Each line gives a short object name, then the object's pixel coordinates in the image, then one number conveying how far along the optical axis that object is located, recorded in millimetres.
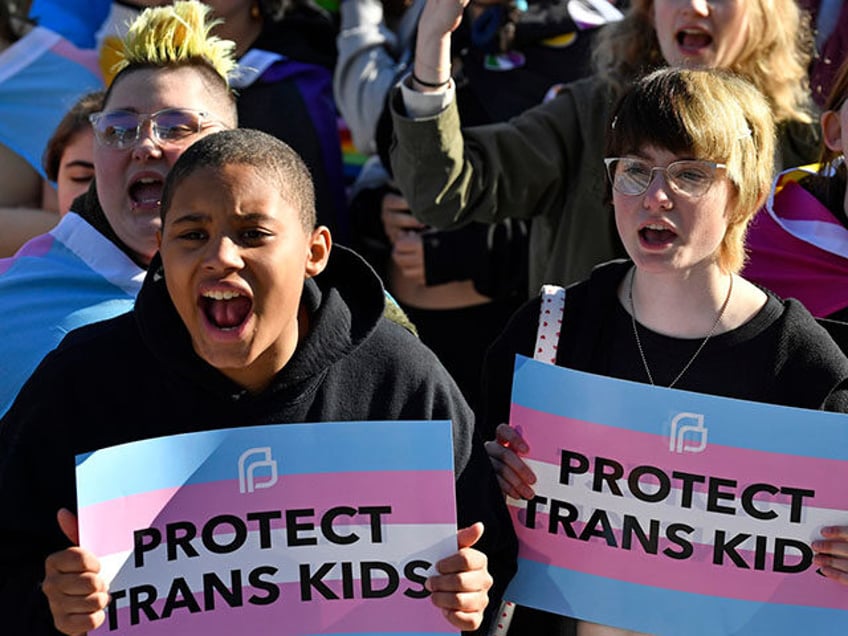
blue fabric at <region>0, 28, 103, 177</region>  4832
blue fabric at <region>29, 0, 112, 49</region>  5242
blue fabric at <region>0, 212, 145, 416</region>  3438
